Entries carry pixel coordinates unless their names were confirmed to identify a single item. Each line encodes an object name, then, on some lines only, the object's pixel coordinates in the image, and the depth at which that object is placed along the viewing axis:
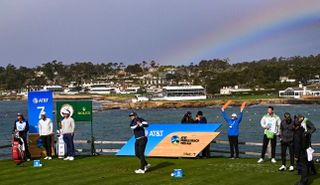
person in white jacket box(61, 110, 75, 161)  21.38
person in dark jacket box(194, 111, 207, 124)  21.67
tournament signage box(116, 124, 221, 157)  20.81
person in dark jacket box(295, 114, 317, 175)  15.17
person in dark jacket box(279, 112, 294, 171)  17.11
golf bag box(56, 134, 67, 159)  22.34
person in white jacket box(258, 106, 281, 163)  18.88
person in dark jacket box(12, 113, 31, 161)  21.50
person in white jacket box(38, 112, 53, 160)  22.25
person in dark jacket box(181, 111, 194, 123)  21.89
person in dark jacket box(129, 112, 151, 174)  17.58
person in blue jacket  20.42
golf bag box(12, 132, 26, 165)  21.06
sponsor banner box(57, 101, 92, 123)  23.60
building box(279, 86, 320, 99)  184.88
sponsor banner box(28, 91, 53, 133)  23.31
